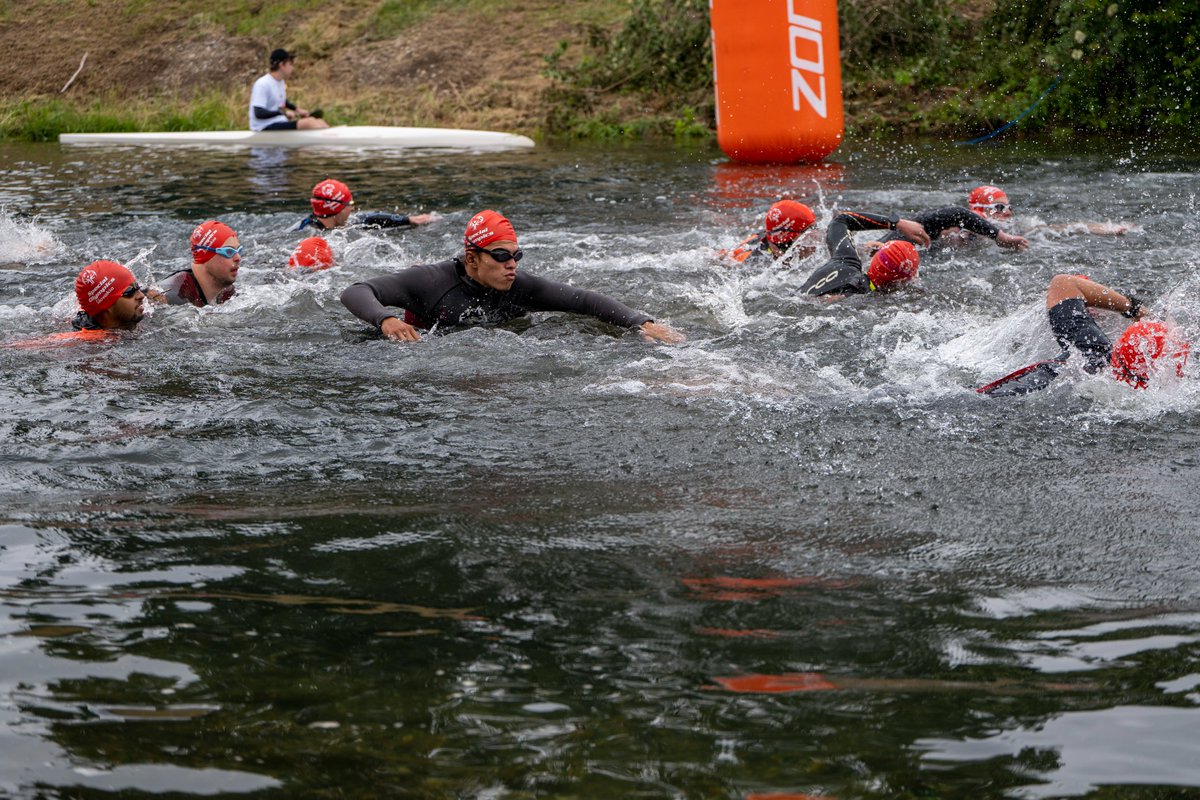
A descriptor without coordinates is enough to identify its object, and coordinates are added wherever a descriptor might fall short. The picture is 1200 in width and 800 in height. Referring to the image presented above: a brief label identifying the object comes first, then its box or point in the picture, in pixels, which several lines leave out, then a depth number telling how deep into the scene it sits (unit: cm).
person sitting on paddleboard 1833
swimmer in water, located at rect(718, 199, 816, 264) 934
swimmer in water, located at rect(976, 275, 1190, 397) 586
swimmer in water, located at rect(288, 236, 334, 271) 973
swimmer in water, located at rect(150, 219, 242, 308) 816
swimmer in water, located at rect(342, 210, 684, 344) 726
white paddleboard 1791
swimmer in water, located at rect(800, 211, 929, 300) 838
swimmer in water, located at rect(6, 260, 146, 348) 756
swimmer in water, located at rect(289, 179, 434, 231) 1102
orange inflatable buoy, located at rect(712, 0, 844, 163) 1351
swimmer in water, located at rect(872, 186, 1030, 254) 953
